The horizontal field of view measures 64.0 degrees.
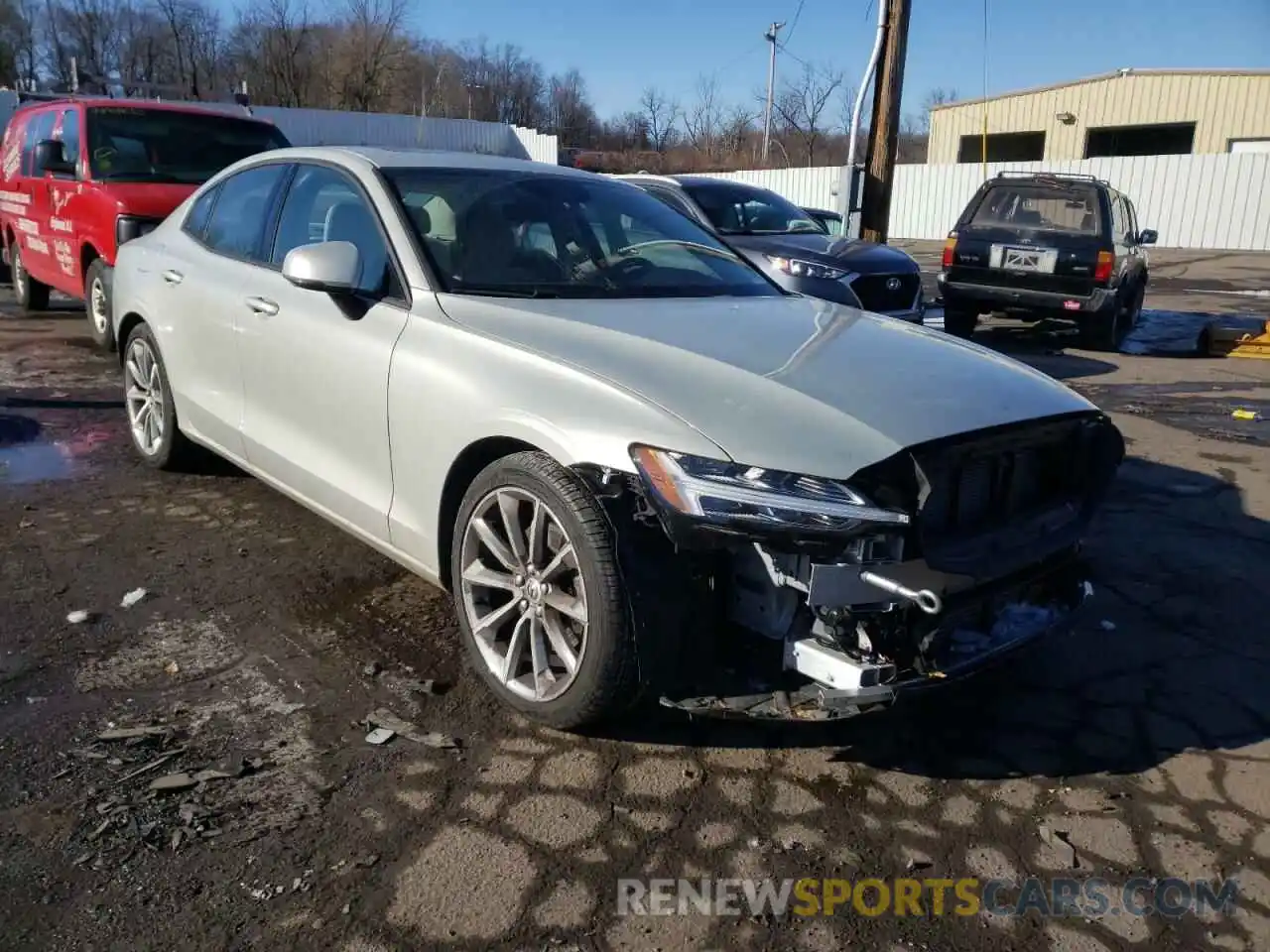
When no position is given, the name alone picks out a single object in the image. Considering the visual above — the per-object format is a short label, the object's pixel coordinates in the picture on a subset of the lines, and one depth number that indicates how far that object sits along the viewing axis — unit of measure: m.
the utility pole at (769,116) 41.77
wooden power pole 11.23
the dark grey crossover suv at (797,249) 8.70
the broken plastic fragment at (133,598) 3.82
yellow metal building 33.22
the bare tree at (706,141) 49.56
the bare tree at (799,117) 44.06
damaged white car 2.55
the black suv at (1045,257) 10.34
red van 7.74
